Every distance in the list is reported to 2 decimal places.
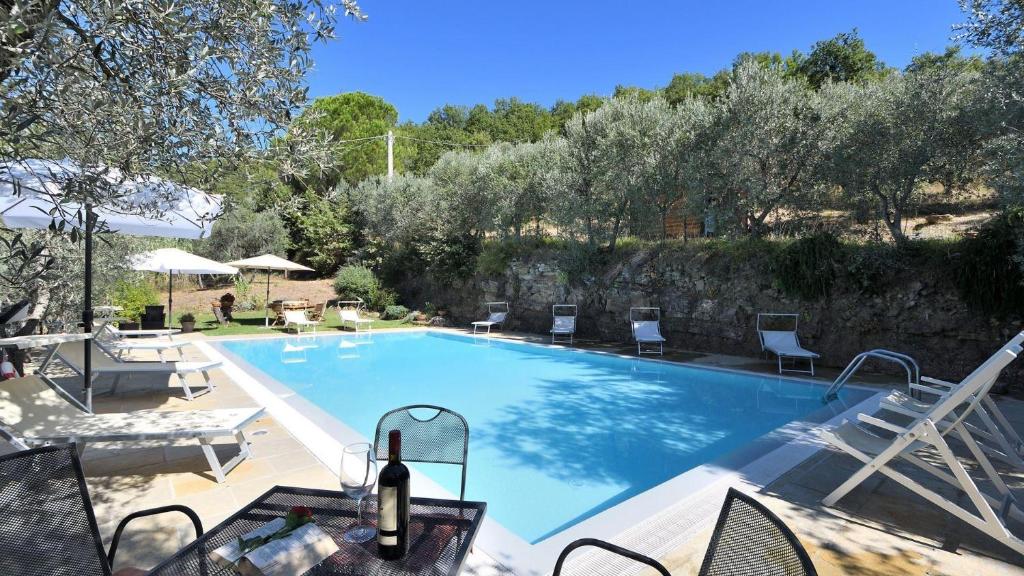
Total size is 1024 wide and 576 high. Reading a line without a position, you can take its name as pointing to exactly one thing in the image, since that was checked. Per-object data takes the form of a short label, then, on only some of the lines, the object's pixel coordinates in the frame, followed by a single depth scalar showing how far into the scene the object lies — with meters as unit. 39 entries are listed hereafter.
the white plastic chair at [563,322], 11.22
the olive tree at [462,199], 14.84
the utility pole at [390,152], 20.72
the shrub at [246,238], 19.89
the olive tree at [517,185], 13.85
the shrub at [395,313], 15.48
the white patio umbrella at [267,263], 13.34
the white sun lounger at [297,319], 12.01
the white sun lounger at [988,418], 3.33
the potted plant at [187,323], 11.57
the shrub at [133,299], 11.46
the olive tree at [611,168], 11.20
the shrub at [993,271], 6.49
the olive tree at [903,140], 7.62
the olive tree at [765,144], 9.41
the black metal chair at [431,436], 2.29
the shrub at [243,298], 16.58
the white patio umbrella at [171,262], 8.93
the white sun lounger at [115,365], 5.22
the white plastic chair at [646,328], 9.66
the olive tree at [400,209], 16.77
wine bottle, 1.40
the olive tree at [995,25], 5.02
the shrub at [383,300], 16.52
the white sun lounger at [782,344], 7.73
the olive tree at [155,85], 2.29
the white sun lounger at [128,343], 6.11
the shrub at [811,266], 8.45
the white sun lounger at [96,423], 3.17
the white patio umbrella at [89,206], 2.47
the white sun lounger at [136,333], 7.33
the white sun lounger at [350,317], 12.75
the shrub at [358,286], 16.62
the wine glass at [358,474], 1.65
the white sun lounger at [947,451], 2.56
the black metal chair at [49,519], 1.53
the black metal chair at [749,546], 1.22
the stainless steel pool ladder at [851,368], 5.71
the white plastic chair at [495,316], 12.75
